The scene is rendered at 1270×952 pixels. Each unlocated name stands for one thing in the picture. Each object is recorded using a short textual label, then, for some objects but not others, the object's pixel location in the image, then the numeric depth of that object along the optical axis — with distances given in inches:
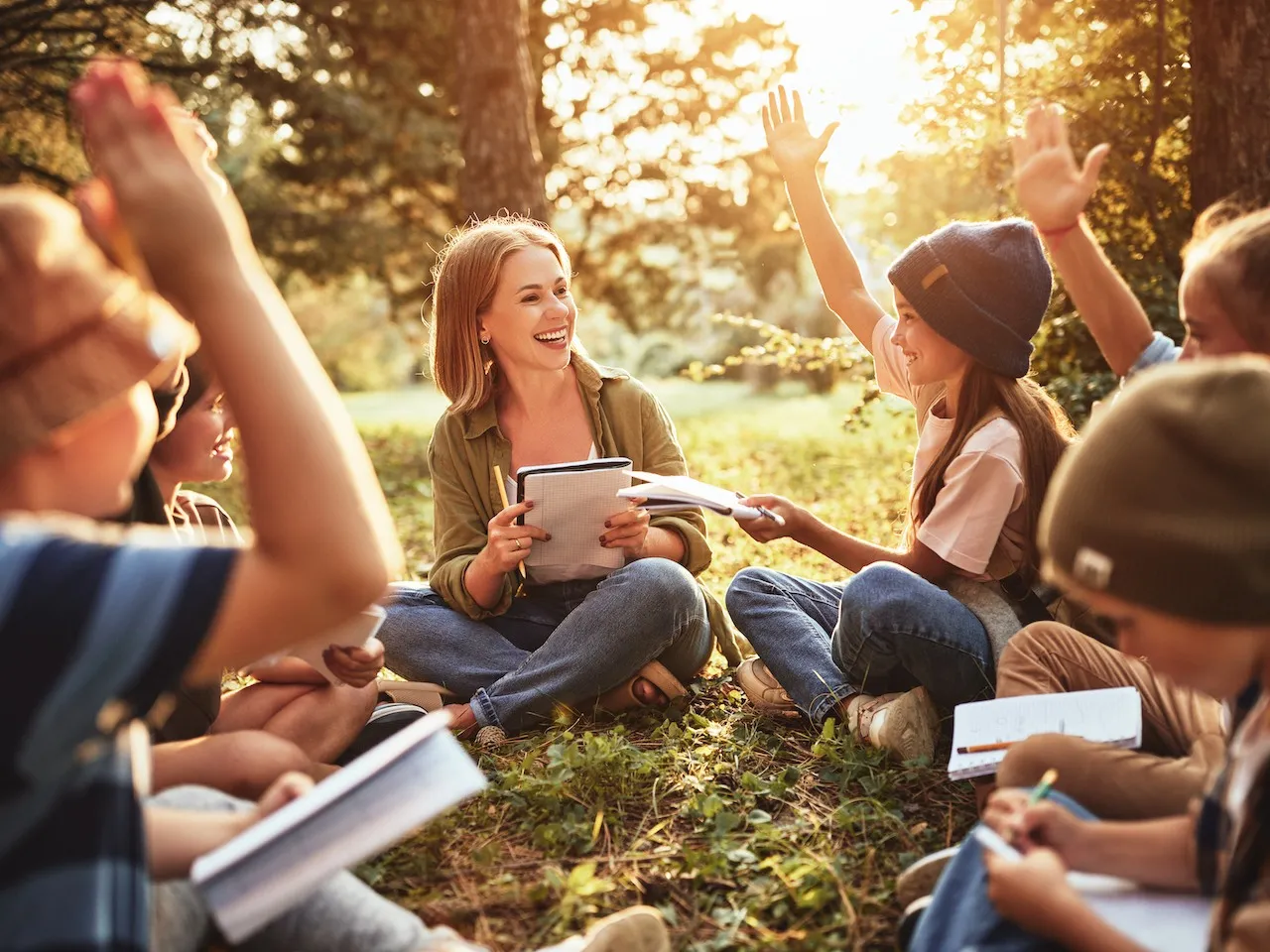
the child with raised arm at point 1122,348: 81.8
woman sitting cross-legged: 128.7
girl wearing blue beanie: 111.1
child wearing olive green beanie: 55.4
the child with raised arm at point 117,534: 46.1
